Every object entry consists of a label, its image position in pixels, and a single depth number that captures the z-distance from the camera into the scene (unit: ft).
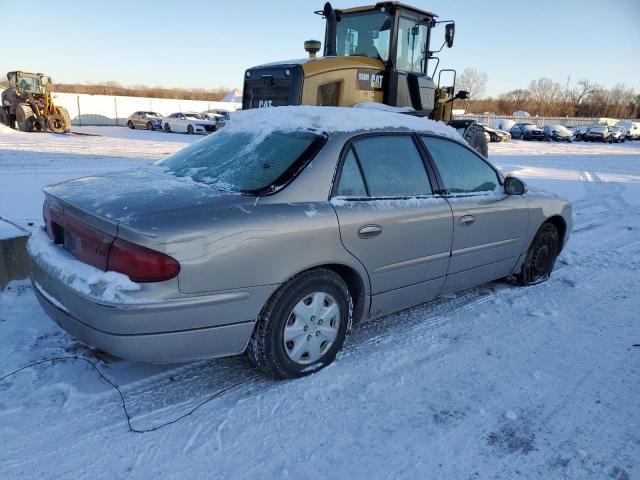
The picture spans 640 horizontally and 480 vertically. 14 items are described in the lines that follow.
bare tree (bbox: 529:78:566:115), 258.78
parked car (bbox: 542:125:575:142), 122.62
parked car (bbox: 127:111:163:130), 98.78
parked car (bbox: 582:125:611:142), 129.70
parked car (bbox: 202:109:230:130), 100.28
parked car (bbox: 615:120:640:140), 144.46
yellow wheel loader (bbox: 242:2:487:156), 25.48
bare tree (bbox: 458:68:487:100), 259.35
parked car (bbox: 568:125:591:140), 132.87
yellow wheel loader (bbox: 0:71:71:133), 74.18
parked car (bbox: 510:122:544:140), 122.11
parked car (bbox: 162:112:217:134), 90.39
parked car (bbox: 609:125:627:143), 132.05
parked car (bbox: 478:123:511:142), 100.89
